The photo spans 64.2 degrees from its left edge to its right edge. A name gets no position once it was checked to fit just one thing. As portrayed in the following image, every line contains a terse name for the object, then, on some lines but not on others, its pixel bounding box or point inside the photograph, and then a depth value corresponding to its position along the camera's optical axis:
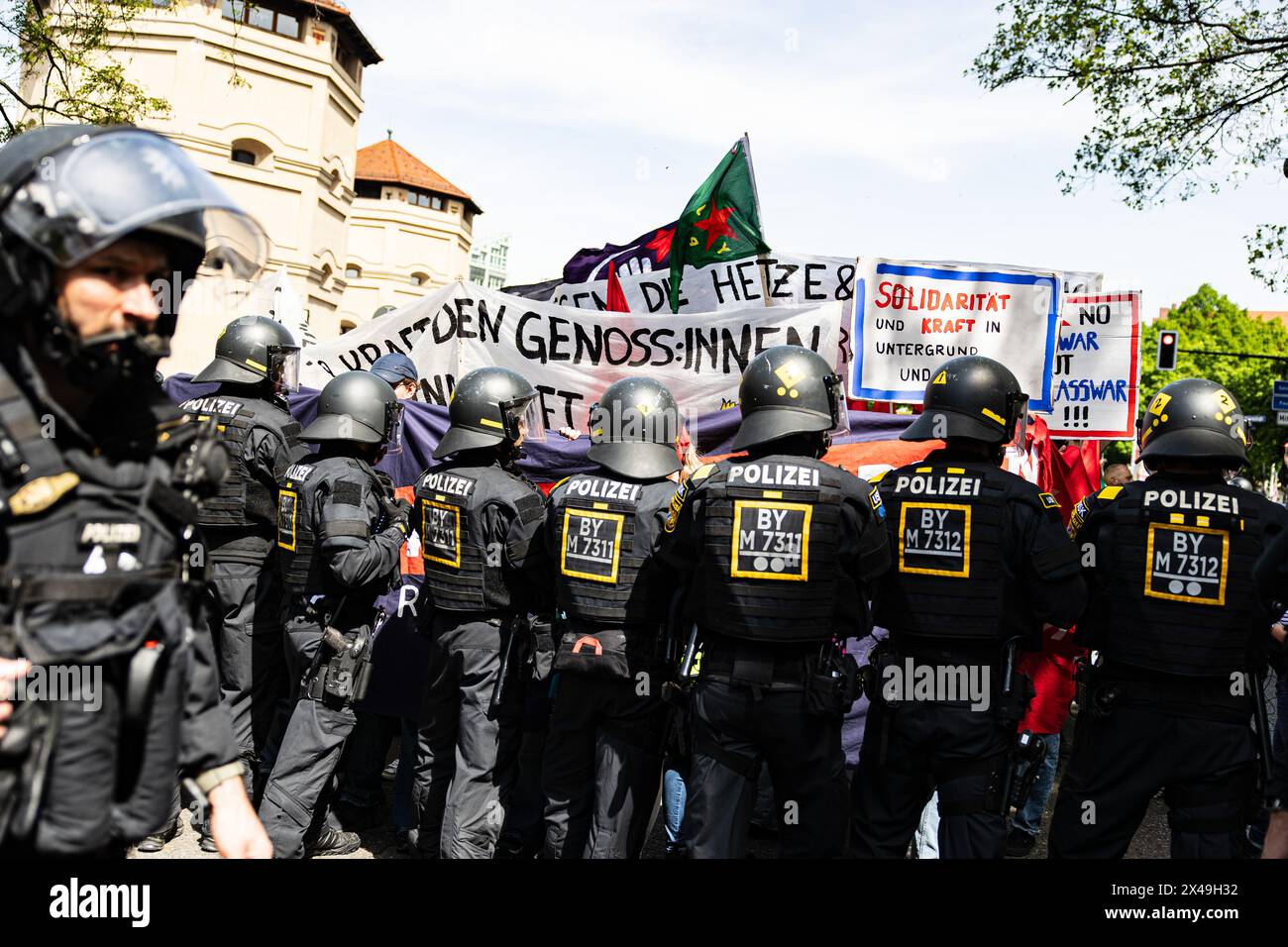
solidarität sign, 7.02
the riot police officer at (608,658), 4.58
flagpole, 7.65
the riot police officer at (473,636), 5.03
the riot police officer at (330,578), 5.05
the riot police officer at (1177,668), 4.03
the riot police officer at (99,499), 1.95
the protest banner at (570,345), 7.49
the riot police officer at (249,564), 5.84
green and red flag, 7.68
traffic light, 20.94
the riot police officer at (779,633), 4.09
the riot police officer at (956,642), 4.18
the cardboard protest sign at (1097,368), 6.89
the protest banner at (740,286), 8.42
